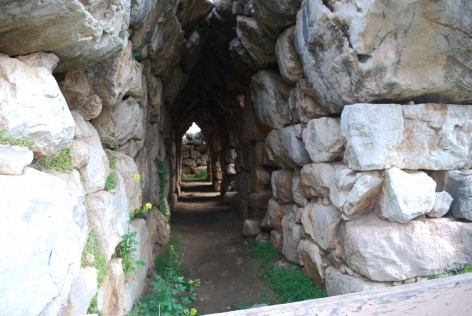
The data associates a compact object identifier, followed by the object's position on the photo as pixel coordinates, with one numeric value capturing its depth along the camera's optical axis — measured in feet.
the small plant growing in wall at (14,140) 6.26
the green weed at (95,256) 8.98
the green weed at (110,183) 11.62
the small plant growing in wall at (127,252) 12.44
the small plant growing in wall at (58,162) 7.63
